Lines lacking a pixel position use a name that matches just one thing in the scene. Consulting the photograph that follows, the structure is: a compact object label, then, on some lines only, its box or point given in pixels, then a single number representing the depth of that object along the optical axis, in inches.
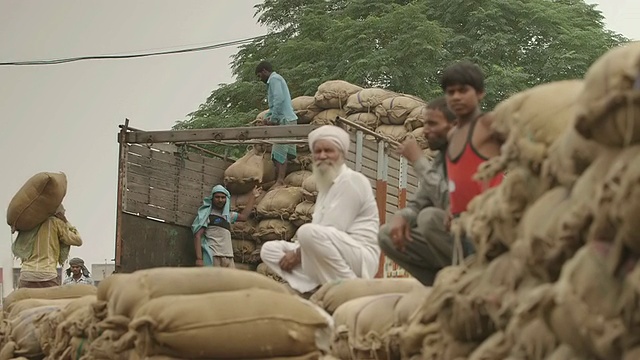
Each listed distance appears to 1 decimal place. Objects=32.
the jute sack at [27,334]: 363.6
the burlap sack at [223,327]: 226.5
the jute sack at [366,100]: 555.8
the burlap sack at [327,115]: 552.4
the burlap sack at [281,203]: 492.7
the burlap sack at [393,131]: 530.6
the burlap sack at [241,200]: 512.7
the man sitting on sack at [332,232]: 301.6
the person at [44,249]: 485.1
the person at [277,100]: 535.8
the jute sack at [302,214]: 488.4
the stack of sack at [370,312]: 231.6
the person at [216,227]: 488.4
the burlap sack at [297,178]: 503.8
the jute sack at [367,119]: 551.5
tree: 1028.5
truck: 466.9
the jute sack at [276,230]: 490.6
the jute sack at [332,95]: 561.3
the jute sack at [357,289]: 276.1
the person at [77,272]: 602.2
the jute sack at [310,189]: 478.4
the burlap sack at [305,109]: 568.7
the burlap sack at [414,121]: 536.7
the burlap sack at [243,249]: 502.0
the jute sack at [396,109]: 546.0
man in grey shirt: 237.5
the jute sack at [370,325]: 235.8
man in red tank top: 216.5
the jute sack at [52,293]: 402.0
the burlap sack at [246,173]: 514.3
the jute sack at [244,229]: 503.8
